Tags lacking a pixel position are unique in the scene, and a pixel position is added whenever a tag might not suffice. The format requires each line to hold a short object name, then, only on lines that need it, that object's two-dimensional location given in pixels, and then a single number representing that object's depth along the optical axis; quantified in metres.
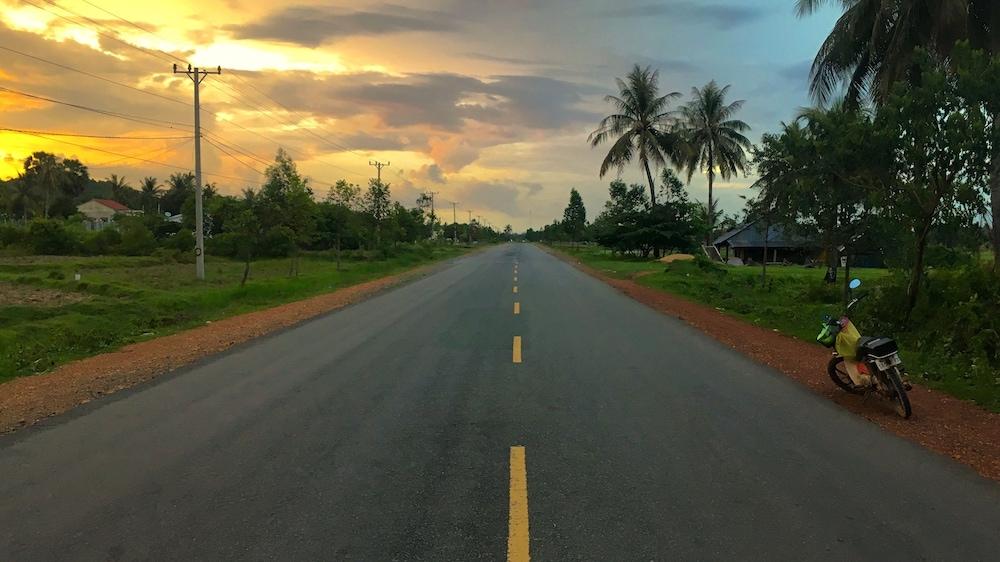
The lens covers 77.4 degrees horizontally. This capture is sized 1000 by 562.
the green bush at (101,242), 45.91
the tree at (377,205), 41.88
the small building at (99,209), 97.89
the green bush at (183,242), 47.91
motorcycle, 6.50
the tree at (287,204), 25.06
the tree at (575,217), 94.19
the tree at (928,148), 9.86
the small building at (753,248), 56.22
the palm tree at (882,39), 15.70
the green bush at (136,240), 45.78
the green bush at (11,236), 44.09
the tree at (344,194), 40.16
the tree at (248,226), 24.05
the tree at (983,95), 9.34
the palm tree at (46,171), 77.94
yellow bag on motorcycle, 6.97
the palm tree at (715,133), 44.12
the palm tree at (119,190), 113.38
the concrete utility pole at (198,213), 27.20
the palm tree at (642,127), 42.00
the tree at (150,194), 102.22
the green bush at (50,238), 43.69
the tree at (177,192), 99.06
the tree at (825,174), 11.94
